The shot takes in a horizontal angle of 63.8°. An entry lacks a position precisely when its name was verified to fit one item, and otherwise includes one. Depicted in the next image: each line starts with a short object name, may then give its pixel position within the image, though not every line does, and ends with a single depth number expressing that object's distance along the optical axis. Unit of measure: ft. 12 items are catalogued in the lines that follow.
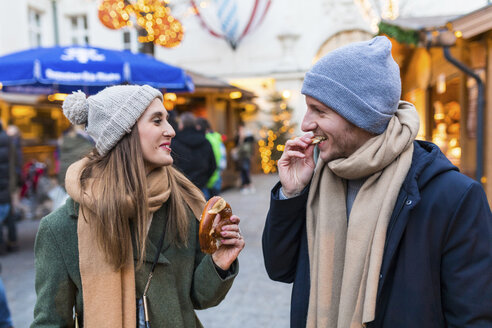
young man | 4.35
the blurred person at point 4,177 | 19.57
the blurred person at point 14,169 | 20.24
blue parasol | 16.81
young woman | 5.12
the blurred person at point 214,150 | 20.77
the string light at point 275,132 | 48.32
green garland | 17.24
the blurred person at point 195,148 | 19.42
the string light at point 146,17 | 22.82
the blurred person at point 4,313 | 10.61
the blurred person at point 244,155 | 37.35
